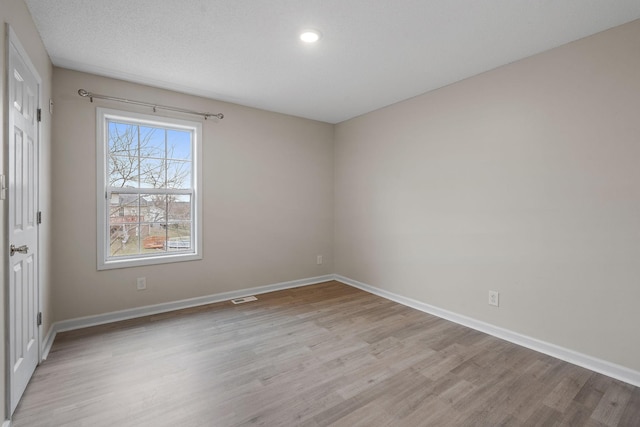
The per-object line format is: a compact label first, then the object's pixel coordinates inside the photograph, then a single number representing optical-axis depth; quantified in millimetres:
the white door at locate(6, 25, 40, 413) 1629
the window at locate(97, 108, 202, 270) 3043
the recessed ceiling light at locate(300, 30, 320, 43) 2186
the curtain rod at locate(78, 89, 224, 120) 2831
